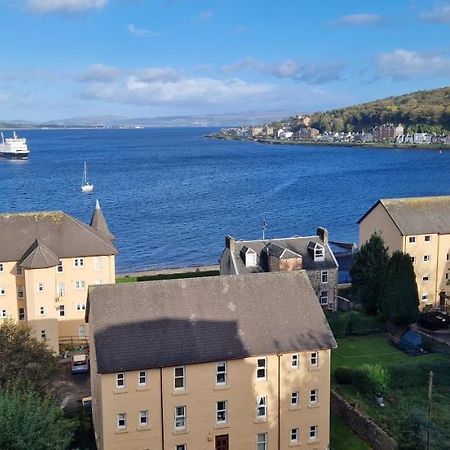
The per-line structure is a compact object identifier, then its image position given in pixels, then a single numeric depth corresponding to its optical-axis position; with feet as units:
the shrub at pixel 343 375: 128.26
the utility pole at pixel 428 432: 95.91
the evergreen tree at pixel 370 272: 166.91
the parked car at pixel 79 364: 134.10
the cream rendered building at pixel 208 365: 96.37
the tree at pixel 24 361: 101.60
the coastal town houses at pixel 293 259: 168.76
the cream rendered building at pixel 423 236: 174.40
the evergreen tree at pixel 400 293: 157.89
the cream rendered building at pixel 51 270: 145.18
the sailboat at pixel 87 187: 469.57
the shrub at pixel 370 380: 125.90
